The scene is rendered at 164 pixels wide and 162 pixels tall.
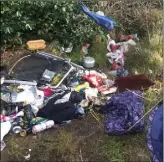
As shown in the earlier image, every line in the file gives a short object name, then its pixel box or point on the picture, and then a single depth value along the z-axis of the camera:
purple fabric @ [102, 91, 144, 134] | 3.37
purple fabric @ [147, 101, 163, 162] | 2.91
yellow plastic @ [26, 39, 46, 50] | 4.05
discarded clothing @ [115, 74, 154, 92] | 3.88
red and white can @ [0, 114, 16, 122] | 3.31
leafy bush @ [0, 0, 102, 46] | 3.91
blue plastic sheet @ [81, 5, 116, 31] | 3.96
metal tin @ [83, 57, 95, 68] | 4.13
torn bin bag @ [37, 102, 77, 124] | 3.47
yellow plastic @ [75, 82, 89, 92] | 3.84
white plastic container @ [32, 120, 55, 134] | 3.33
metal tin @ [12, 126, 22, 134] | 3.32
